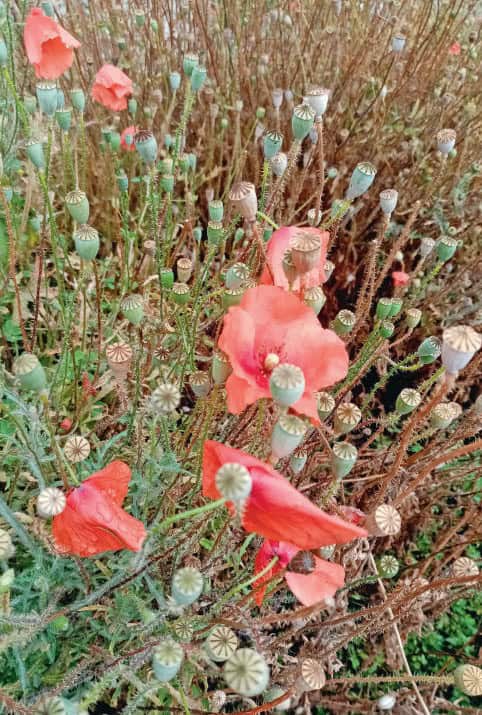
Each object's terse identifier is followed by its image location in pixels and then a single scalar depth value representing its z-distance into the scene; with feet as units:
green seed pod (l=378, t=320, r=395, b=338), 1.09
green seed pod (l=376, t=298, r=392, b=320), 1.16
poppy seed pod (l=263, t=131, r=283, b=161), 1.08
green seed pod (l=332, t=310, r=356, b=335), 1.05
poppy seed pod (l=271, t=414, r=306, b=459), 0.72
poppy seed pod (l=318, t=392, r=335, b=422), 0.99
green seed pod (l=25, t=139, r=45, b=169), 1.10
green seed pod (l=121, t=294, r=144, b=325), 0.93
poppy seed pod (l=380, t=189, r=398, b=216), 1.16
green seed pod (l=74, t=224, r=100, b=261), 0.94
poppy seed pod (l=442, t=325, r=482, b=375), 0.74
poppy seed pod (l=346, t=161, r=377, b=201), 1.05
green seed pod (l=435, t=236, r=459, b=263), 1.25
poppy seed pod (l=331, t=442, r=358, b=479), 0.89
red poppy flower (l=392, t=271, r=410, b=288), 1.58
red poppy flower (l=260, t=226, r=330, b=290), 0.97
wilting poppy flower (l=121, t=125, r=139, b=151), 1.82
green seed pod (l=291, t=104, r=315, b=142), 1.01
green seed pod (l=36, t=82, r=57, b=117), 1.07
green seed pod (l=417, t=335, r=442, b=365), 1.12
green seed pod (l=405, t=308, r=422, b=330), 1.25
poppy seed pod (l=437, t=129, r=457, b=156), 1.29
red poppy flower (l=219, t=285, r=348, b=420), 0.80
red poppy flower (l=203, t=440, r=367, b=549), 0.68
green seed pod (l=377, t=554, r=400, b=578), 1.10
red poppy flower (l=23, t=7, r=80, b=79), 1.36
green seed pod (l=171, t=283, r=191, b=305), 1.14
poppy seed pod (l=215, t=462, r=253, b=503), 0.62
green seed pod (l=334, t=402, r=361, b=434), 0.99
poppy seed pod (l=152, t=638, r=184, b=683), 0.66
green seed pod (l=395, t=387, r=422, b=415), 1.07
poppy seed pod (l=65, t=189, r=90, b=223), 0.98
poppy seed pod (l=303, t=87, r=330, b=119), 1.07
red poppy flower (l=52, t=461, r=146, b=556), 0.83
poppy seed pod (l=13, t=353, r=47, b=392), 0.76
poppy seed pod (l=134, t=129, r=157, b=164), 1.10
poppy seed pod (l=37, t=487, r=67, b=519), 0.74
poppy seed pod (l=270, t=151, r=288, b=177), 1.13
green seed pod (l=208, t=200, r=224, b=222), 1.22
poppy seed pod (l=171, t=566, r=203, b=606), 0.68
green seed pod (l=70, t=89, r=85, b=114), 1.33
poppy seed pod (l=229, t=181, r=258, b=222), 0.88
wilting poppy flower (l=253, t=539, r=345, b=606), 0.82
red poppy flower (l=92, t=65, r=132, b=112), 1.73
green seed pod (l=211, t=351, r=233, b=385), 0.89
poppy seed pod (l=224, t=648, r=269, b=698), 0.64
